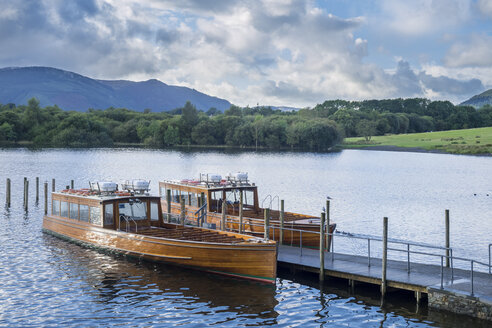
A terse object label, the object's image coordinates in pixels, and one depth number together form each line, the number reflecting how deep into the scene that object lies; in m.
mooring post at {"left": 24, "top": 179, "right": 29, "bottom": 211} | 43.46
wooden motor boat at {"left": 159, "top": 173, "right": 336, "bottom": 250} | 29.16
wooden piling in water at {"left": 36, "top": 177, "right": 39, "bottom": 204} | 47.25
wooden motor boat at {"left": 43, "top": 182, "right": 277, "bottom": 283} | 23.69
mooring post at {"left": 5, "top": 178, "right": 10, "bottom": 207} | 43.94
